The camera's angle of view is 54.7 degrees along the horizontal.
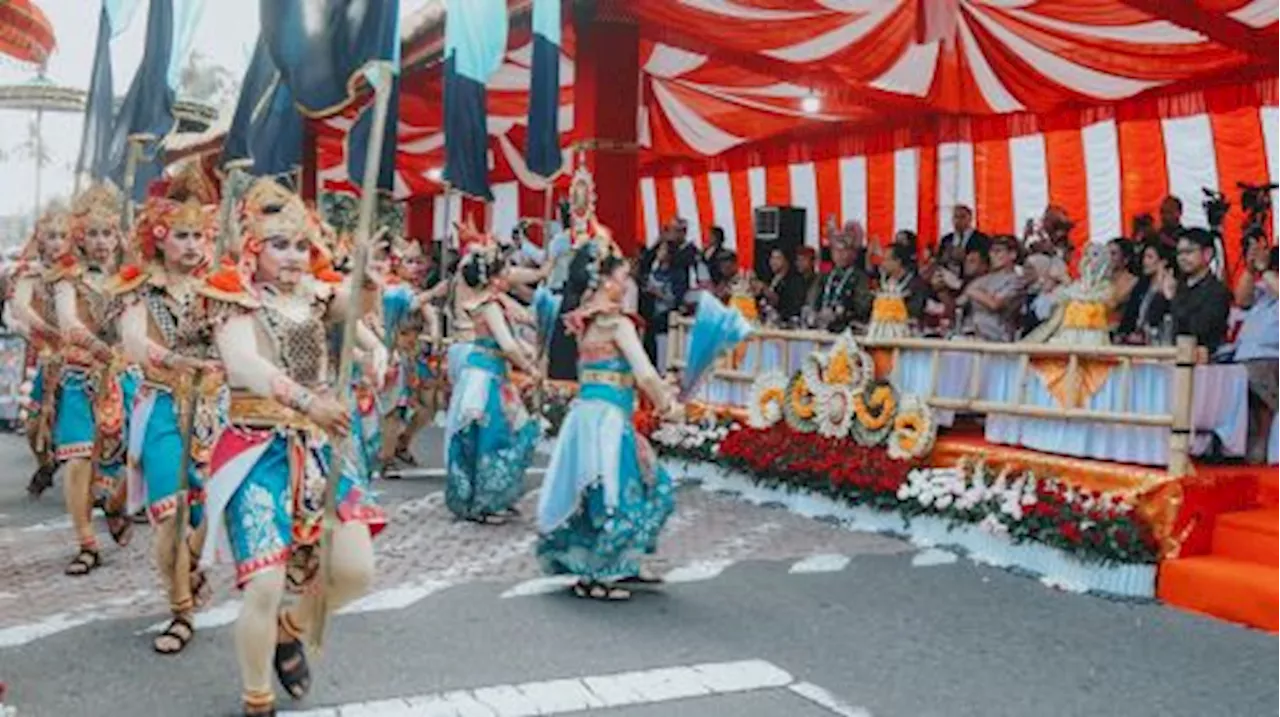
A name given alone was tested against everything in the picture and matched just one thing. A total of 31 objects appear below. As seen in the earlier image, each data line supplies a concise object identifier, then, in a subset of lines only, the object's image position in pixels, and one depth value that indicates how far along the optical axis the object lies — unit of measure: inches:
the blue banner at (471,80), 374.6
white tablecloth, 263.9
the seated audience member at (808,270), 436.5
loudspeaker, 573.1
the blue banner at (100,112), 306.5
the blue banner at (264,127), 222.8
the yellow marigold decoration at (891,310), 329.7
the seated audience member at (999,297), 343.9
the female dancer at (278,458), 157.6
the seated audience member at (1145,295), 315.3
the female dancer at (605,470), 233.8
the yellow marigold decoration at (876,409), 318.7
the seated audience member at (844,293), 390.9
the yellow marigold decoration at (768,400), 354.6
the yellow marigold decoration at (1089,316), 280.2
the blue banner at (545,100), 378.0
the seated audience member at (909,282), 394.3
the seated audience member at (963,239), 399.2
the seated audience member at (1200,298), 284.4
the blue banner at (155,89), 261.9
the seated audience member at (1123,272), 332.5
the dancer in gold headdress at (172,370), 202.5
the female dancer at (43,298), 283.9
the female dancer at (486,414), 311.6
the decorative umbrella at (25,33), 328.8
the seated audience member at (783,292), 445.4
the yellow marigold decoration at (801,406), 340.8
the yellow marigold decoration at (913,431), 306.2
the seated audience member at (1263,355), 280.8
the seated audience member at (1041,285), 339.0
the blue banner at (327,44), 170.4
